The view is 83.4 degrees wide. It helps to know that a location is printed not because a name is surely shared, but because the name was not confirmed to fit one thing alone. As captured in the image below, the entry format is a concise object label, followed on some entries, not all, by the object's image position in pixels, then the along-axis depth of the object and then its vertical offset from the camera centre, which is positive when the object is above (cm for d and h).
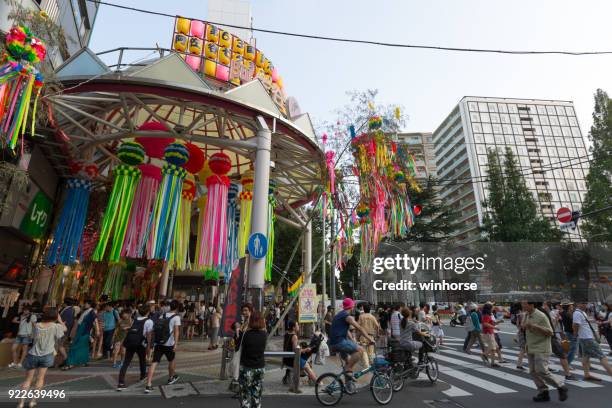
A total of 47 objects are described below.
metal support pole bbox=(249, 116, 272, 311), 874 +273
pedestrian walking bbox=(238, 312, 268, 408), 470 -81
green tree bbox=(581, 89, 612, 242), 2822 +1033
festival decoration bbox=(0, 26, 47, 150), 615 +403
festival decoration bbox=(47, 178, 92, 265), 1021 +249
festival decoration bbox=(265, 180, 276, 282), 1175 +253
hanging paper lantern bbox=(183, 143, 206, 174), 1150 +479
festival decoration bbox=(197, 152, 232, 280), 1038 +262
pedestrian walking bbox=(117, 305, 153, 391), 685 -67
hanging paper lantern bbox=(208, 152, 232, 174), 1133 +452
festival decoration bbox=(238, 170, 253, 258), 1136 +321
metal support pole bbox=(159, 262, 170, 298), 1694 +119
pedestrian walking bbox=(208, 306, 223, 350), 1323 -87
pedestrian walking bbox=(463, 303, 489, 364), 1042 -62
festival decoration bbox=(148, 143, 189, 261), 945 +287
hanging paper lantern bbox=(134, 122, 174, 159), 1134 +550
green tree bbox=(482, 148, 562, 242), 3569 +901
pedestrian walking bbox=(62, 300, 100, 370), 907 -87
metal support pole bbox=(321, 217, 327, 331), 1500 -13
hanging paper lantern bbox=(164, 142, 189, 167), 1012 +431
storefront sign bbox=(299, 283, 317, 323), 1232 +4
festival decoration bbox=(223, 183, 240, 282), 1198 +274
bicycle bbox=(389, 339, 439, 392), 707 -126
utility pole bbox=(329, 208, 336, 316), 1651 +99
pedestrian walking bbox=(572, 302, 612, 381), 778 -83
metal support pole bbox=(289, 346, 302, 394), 684 -123
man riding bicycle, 635 -62
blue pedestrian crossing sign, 823 +143
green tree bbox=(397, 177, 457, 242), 3775 +920
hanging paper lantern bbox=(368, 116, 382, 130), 1088 +555
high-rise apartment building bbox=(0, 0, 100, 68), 905 +1092
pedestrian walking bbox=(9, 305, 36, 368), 852 -68
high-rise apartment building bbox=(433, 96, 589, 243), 6525 +3143
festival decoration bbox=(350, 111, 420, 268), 1059 +383
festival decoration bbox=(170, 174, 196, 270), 984 +232
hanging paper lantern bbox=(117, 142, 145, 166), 988 +424
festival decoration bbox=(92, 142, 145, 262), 895 +294
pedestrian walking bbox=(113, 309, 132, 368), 978 -60
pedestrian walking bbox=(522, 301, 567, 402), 609 -81
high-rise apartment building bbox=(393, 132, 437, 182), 7800 +3646
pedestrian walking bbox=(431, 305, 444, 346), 1438 -93
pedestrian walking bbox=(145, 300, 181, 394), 688 -63
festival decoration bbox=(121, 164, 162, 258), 924 +254
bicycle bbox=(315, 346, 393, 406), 602 -136
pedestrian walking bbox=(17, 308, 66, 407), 555 -68
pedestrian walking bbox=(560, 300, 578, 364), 1018 -44
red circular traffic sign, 1531 +392
